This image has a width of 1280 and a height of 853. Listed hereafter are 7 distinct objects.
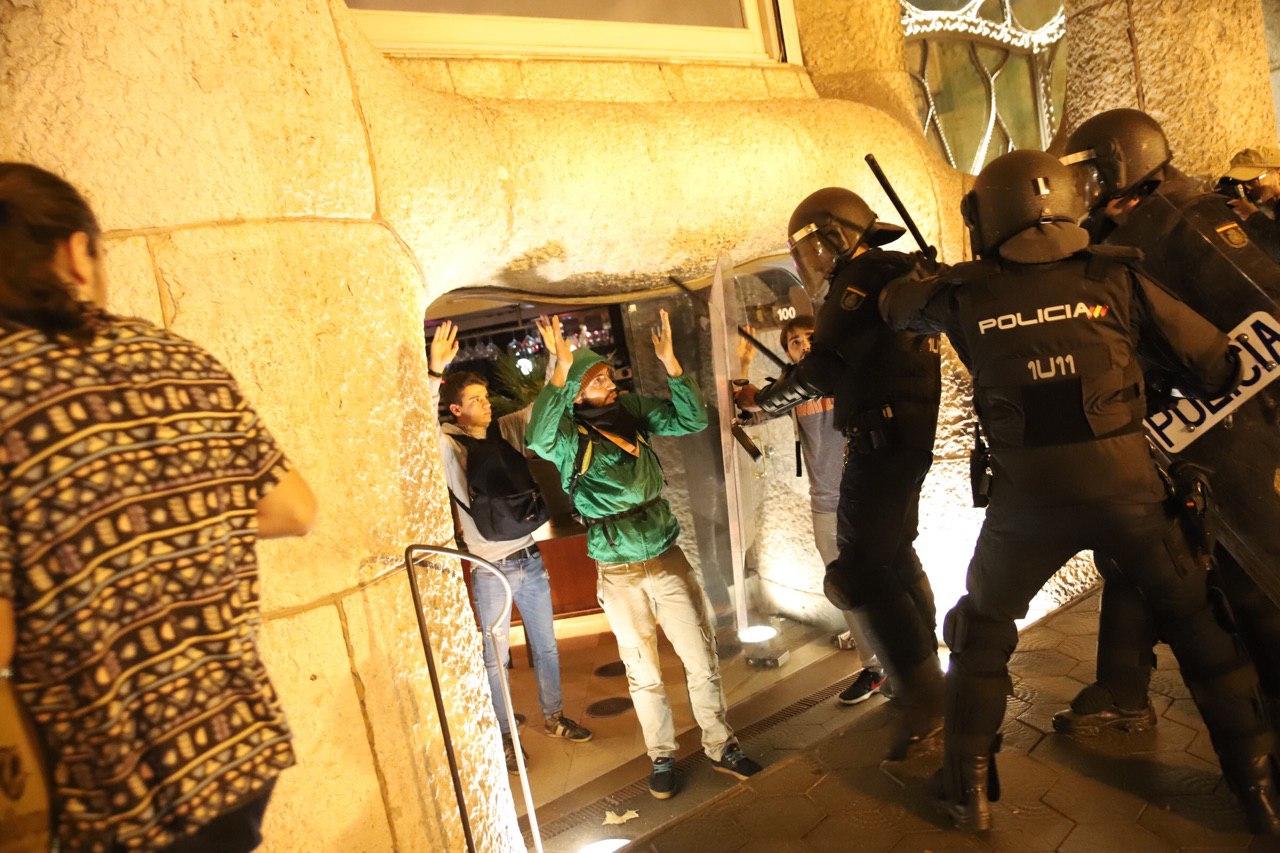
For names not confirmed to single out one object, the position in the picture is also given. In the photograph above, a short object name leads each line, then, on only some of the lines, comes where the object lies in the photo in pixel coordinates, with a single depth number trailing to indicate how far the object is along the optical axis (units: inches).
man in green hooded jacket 145.3
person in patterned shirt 52.2
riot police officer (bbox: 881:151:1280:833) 92.2
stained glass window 239.3
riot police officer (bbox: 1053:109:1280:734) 106.7
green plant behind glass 212.1
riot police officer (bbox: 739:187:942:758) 122.8
